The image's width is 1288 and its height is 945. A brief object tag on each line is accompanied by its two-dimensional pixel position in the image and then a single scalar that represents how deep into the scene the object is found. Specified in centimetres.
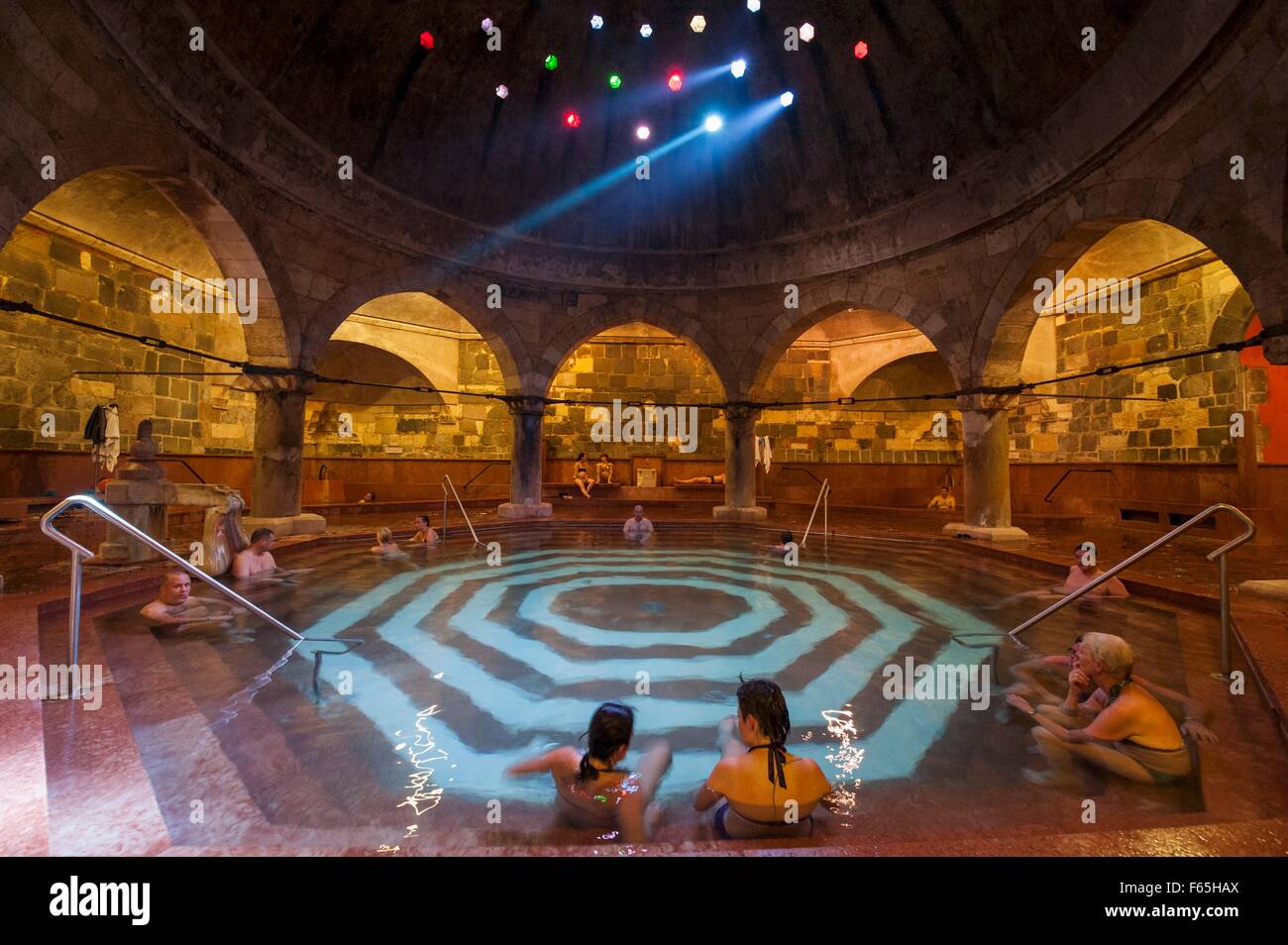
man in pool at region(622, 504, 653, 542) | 972
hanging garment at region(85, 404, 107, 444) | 925
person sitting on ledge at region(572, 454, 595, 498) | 1443
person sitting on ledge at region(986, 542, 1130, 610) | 532
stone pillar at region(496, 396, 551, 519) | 1116
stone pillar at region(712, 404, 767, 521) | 1162
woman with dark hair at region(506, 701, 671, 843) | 229
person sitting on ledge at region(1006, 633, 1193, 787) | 254
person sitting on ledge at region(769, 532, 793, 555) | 779
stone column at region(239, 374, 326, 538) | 821
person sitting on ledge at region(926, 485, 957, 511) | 1377
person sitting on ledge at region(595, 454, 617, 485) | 1533
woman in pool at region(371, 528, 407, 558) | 765
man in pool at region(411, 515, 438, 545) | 850
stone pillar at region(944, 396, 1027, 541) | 889
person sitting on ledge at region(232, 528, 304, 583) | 586
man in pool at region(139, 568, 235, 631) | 442
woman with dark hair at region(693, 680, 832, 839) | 215
